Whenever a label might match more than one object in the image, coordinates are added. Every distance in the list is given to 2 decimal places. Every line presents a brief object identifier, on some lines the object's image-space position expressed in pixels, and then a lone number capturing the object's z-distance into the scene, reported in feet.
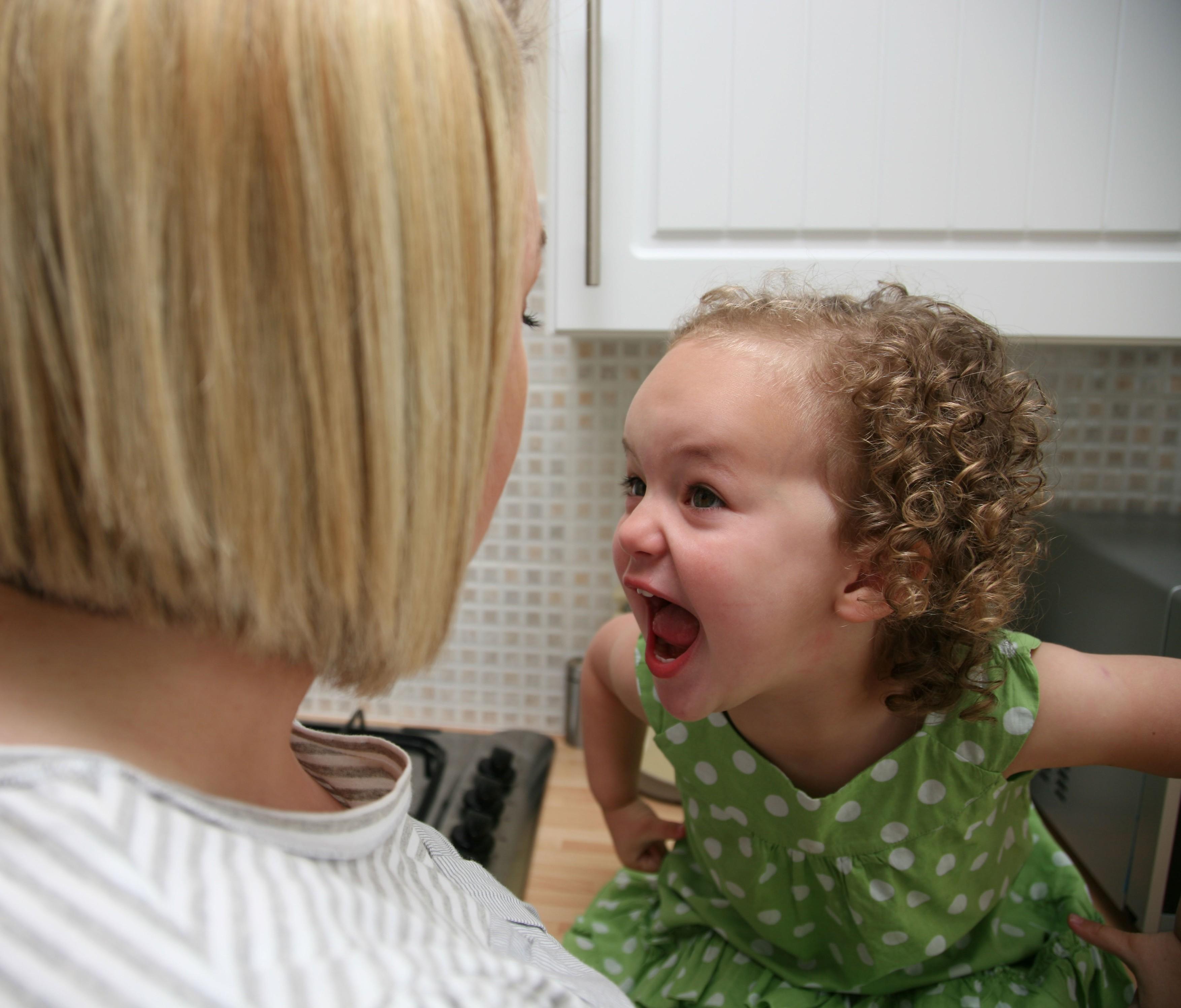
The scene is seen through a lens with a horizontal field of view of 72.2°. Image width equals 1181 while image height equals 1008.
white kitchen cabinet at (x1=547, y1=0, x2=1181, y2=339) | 2.50
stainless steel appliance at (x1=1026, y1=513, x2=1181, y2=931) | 2.47
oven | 2.87
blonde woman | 0.86
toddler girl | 2.03
